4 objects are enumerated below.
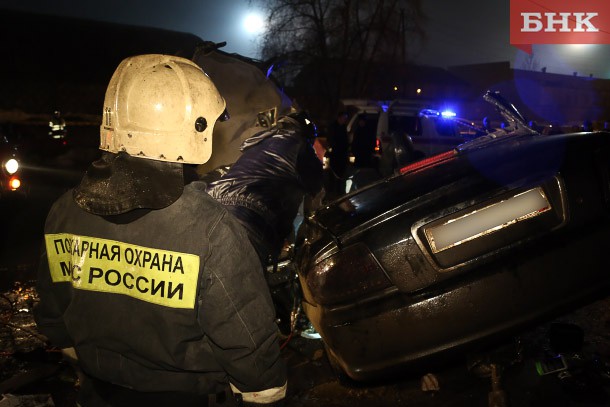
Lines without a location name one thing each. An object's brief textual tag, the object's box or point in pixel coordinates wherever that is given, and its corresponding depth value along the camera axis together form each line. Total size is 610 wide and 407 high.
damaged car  2.38
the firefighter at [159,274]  1.73
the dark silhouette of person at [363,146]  11.73
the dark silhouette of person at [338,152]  11.63
